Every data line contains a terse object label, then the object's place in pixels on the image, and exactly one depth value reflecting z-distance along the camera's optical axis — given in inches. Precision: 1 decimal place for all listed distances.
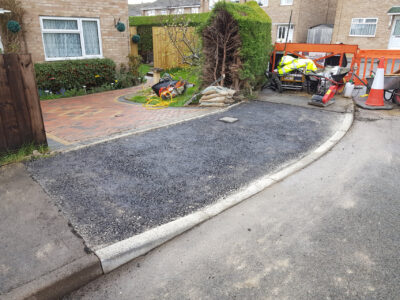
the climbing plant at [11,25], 377.4
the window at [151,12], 1777.4
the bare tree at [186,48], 441.1
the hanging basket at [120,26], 485.0
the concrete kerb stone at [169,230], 110.8
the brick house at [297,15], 1132.3
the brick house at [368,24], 954.2
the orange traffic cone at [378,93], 323.3
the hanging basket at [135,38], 552.6
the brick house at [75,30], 410.3
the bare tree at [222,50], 344.5
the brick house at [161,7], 1587.1
